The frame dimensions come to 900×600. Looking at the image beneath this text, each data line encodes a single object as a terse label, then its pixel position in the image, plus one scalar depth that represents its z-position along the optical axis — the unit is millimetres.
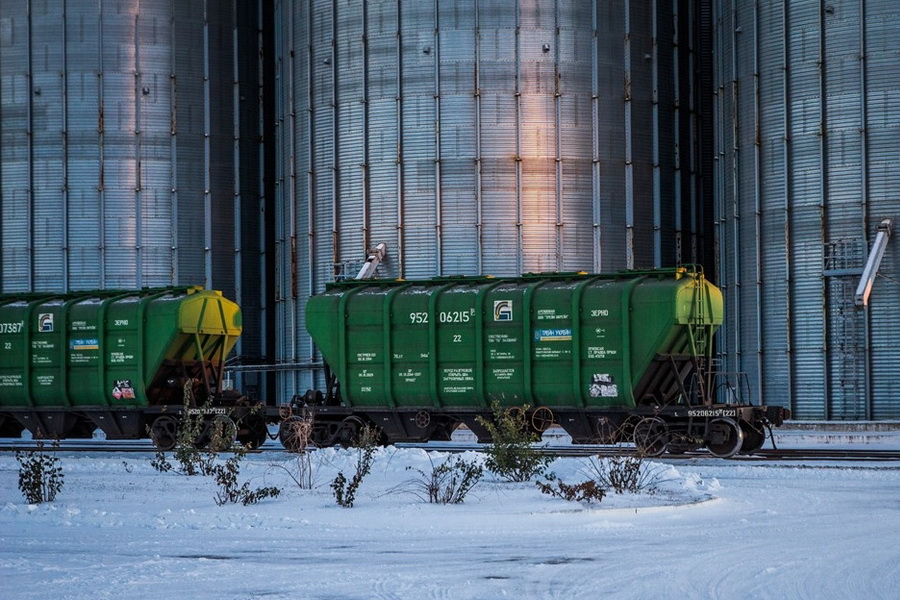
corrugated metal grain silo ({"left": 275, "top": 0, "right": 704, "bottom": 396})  49312
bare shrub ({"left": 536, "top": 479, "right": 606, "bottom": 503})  20469
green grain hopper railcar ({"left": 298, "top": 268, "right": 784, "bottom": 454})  32000
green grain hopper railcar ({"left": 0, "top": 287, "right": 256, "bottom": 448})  37281
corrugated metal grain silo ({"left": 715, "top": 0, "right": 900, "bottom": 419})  44781
